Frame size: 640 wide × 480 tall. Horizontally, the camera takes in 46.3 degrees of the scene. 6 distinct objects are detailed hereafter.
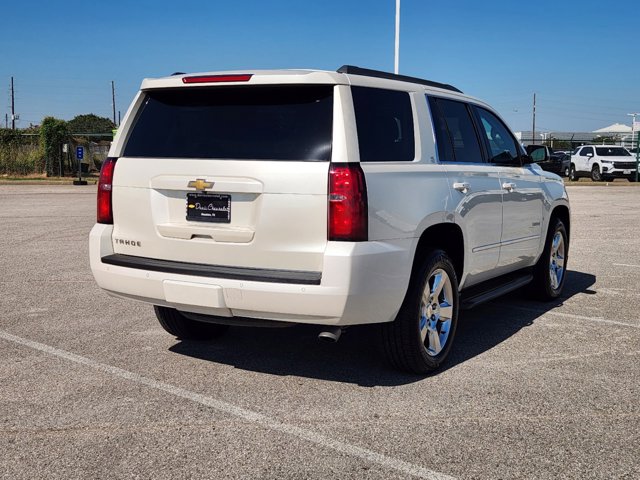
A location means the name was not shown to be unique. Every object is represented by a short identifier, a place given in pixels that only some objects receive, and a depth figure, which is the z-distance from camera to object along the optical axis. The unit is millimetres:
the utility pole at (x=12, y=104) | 93438
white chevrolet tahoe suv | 4281
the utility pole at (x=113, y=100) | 86812
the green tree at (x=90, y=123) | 86188
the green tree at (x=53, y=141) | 33875
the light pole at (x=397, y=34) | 25672
